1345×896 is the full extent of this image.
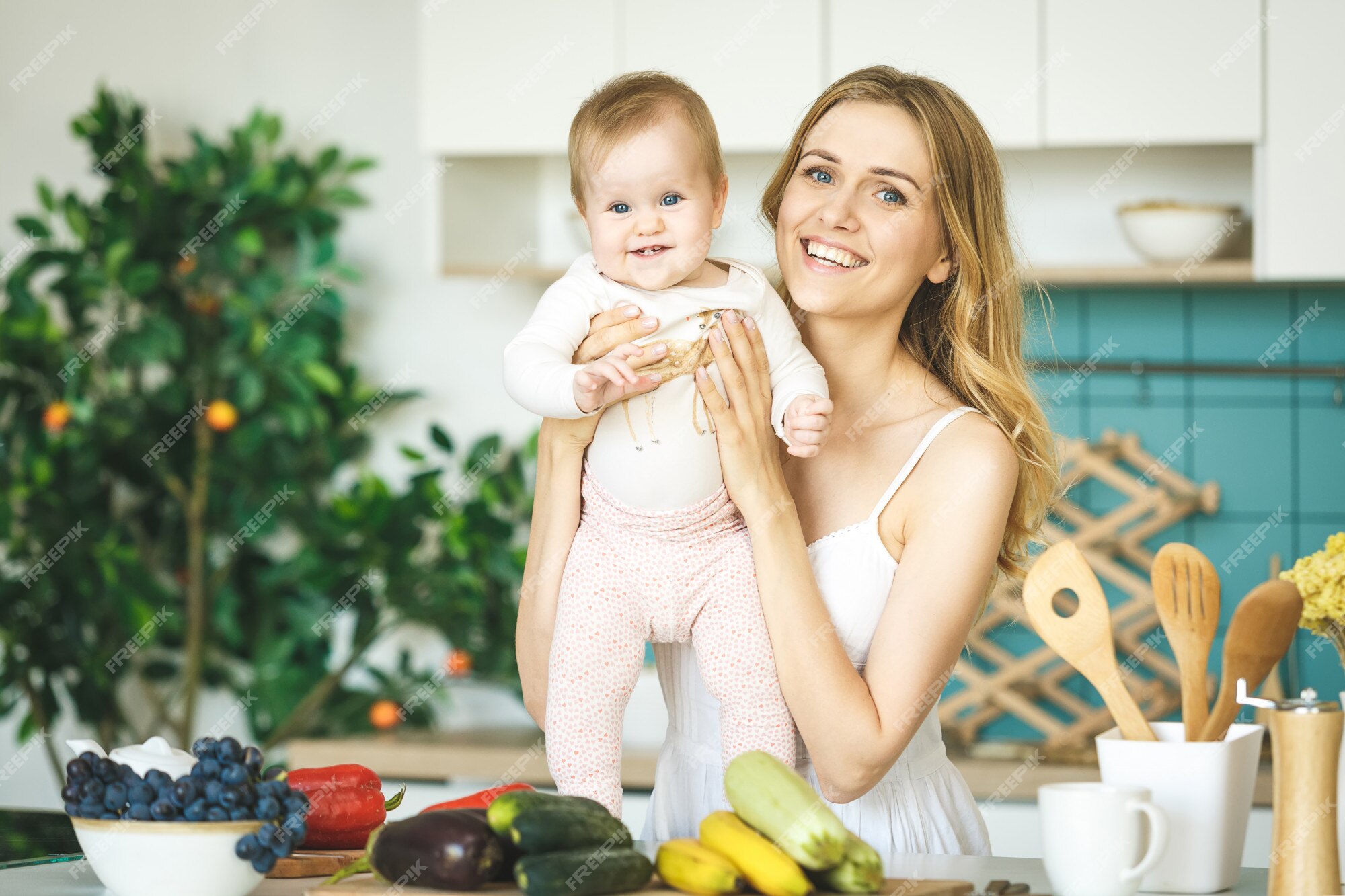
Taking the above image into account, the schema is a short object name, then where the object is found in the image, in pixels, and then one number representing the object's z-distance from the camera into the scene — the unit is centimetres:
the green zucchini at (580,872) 89
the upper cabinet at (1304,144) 239
